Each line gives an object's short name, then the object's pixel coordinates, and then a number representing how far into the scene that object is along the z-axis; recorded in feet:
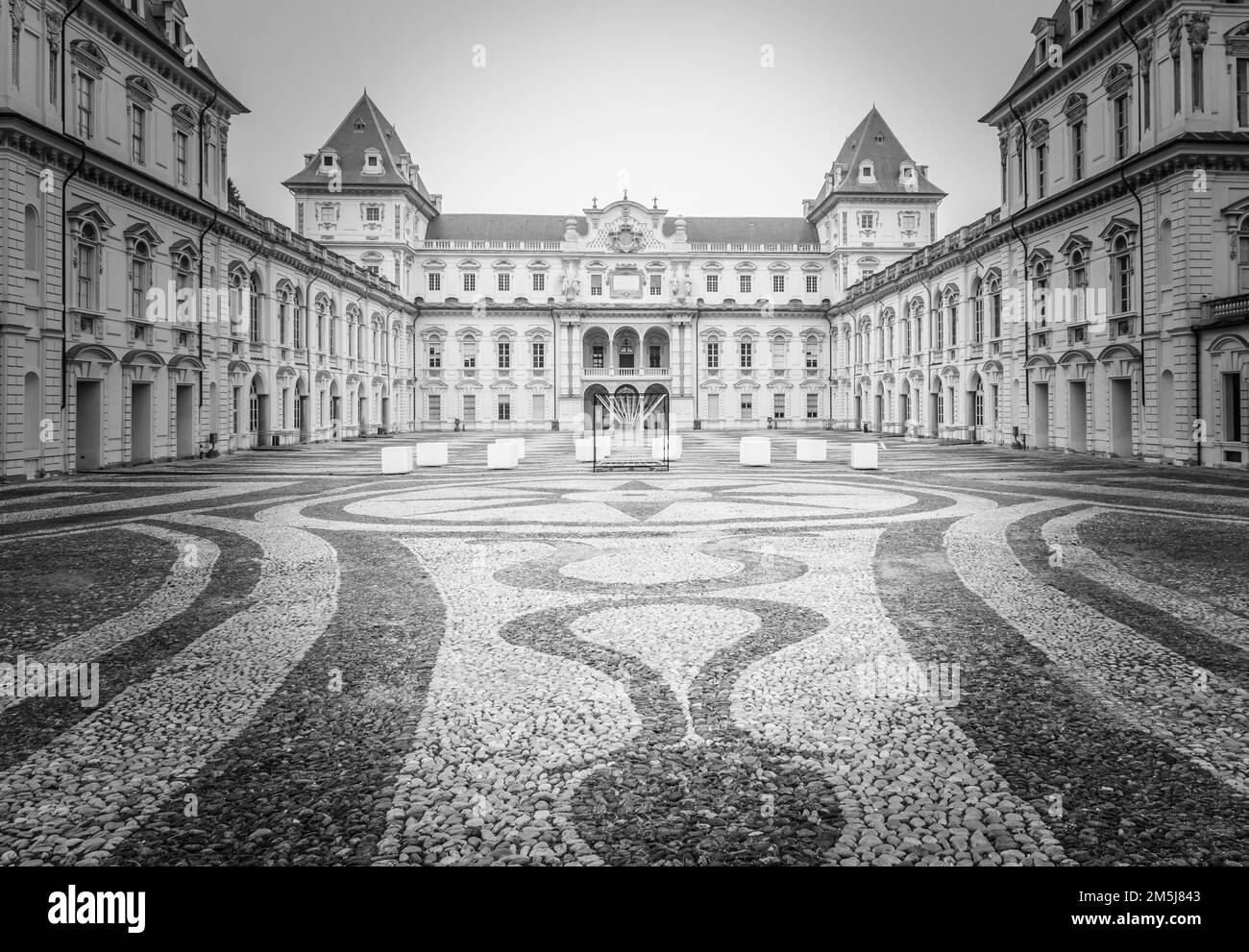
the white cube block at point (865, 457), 73.82
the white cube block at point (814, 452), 87.35
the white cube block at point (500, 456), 77.97
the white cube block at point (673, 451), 91.90
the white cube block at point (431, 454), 82.28
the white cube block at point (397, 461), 71.61
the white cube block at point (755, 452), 79.15
